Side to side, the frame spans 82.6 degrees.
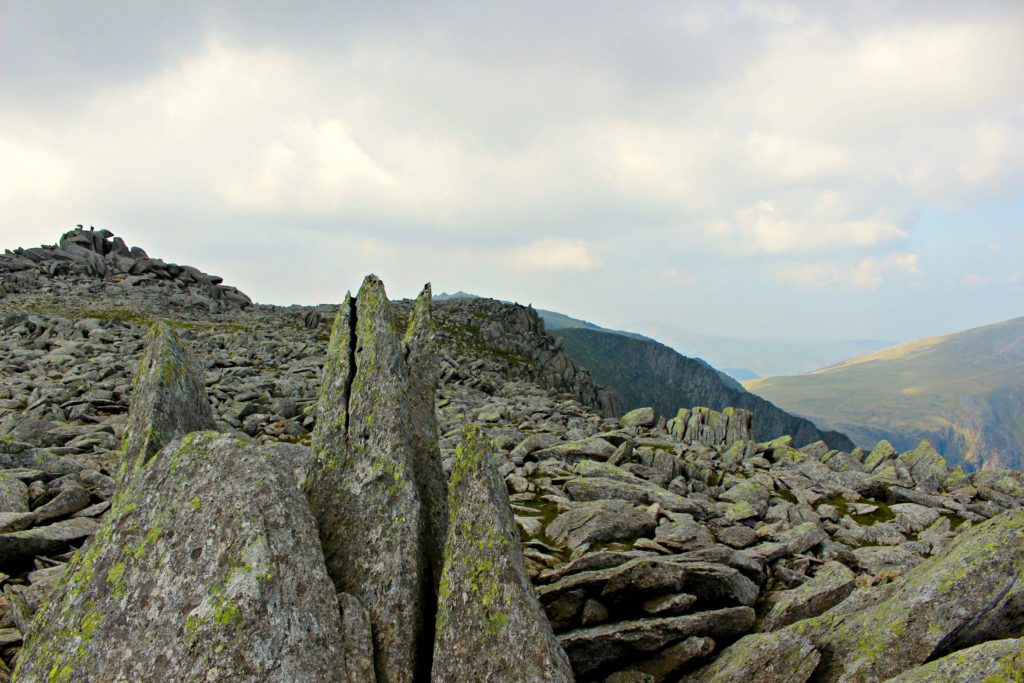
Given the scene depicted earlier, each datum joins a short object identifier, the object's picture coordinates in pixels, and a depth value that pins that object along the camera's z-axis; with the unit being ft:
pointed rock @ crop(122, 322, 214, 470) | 39.27
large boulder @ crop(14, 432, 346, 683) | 25.14
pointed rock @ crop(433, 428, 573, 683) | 30.12
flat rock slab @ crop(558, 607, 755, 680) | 39.29
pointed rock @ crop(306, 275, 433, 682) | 31.94
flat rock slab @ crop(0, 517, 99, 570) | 43.80
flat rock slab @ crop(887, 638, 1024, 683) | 26.25
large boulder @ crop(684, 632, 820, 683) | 34.37
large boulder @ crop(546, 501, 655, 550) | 56.13
